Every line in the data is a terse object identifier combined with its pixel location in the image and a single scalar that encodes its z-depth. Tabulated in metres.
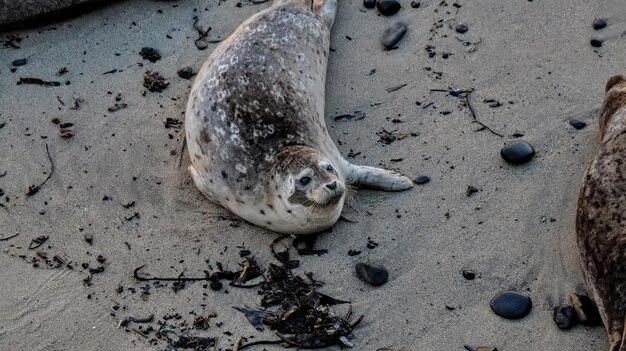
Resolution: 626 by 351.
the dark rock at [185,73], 12.72
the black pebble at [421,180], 10.72
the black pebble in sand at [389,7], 13.36
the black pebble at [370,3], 13.62
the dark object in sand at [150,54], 13.05
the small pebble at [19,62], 13.08
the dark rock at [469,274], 9.40
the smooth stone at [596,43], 12.33
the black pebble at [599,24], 12.58
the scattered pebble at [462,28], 12.89
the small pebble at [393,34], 12.92
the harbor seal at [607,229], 8.51
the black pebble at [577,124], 11.13
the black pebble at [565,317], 8.74
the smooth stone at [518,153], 10.67
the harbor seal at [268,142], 9.99
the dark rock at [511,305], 8.91
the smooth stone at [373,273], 9.45
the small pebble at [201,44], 13.18
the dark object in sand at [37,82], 12.72
